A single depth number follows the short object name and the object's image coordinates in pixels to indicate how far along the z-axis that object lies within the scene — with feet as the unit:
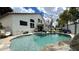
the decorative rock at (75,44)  3.26
